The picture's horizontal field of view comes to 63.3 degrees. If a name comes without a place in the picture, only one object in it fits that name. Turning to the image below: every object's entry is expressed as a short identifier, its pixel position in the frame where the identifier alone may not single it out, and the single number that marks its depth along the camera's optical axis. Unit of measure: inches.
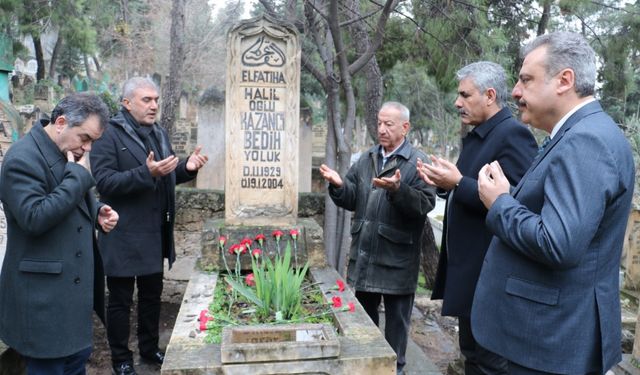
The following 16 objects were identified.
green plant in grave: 110.3
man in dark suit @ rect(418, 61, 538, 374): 104.0
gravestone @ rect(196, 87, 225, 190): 304.7
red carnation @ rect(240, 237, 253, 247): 133.1
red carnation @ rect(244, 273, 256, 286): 123.9
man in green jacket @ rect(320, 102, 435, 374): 131.9
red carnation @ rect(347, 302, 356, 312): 111.7
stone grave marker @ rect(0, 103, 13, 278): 145.5
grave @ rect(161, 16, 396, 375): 141.1
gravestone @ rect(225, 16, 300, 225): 148.9
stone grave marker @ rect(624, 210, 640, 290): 225.8
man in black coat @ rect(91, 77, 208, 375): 131.7
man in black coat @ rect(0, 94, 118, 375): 89.9
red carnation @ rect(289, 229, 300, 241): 141.9
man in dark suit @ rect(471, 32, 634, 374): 65.9
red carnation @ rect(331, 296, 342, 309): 114.1
